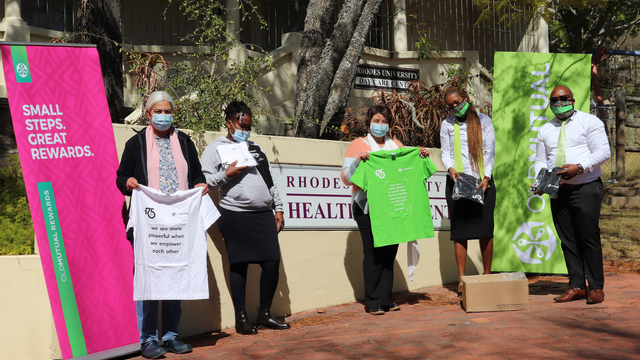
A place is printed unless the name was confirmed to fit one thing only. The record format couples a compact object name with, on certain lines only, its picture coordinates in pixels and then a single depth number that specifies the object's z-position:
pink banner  5.20
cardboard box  6.35
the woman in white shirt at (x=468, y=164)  6.97
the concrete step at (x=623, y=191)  13.27
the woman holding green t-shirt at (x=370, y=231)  6.71
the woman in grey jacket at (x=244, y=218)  6.13
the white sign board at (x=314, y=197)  7.07
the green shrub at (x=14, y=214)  5.68
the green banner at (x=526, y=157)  7.83
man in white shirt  6.53
